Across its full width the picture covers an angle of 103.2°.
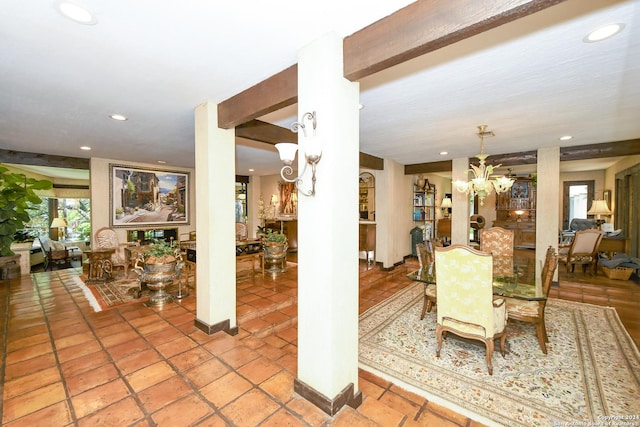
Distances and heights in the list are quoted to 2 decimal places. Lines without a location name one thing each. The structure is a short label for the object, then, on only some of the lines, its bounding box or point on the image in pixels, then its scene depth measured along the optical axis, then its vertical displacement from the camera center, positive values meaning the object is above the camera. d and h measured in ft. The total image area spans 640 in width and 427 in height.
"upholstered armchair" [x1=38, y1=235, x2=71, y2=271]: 21.79 -3.68
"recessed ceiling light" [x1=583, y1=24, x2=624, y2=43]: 4.90 +3.49
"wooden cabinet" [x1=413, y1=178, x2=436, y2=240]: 25.43 +0.38
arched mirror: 24.40 +0.87
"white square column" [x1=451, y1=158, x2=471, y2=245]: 17.46 +0.10
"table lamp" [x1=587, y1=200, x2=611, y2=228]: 19.44 -0.11
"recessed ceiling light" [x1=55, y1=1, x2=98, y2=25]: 4.25 +3.45
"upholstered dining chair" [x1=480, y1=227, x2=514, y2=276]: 12.36 -1.80
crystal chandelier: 12.01 +1.29
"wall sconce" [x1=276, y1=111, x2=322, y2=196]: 4.93 +1.21
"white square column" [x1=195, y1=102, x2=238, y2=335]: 8.16 -0.43
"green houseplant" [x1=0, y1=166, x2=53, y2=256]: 13.79 +0.33
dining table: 7.85 -2.57
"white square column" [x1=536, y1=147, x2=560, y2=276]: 14.55 +0.57
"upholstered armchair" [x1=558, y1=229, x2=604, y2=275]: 15.14 -2.62
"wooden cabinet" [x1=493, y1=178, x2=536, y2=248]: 26.32 -0.32
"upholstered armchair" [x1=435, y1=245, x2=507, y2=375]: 7.00 -2.63
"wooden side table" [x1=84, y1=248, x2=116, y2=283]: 14.20 -3.10
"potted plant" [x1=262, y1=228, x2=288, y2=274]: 15.44 -2.44
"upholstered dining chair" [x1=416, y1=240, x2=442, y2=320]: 10.14 -3.27
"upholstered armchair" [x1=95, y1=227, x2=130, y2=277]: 15.67 -2.17
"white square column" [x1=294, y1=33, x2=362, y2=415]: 4.99 -0.63
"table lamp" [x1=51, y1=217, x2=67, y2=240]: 22.62 -1.06
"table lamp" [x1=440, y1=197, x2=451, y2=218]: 29.50 +0.41
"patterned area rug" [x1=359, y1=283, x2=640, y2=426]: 5.80 -4.63
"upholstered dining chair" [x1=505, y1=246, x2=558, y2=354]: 7.80 -3.45
